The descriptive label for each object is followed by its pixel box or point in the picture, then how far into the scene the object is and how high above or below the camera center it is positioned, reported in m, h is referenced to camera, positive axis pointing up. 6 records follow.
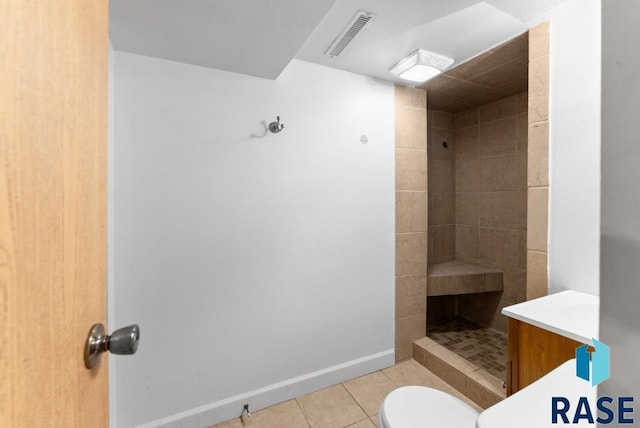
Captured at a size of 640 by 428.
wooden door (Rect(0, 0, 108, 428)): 0.30 +0.00
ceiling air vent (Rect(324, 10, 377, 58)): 1.31 +1.00
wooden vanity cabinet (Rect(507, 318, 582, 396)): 1.01 -0.60
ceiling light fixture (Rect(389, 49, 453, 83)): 1.67 +1.00
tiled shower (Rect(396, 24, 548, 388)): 1.47 +0.12
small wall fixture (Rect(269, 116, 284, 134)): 1.60 +0.53
